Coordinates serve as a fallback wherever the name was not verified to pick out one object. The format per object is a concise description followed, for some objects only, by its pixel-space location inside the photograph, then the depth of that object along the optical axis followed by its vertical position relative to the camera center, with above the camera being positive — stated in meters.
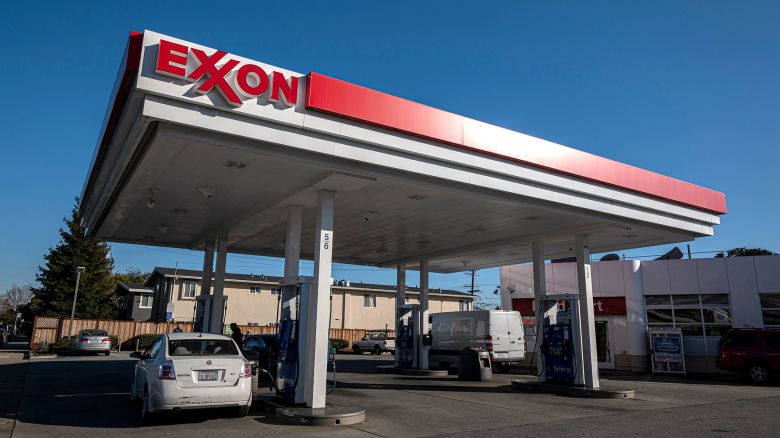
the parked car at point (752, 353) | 17.19 -0.31
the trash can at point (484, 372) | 17.22 -1.09
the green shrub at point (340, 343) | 37.94 -0.53
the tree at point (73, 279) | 39.75 +3.92
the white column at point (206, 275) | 15.70 +1.80
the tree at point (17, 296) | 96.50 +6.08
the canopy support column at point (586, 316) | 13.52 +0.62
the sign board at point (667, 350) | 20.20 -0.32
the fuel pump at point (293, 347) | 9.67 -0.23
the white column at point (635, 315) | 21.69 +1.05
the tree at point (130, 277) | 62.56 +6.46
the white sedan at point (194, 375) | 8.15 -0.67
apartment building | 38.69 +2.75
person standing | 14.81 +0.02
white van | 19.22 +0.09
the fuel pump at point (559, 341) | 13.95 -0.03
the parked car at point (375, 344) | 36.28 -0.51
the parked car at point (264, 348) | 14.33 -0.40
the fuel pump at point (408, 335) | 20.34 +0.07
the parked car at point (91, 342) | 27.06 -0.56
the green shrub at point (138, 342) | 32.92 -0.66
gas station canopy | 7.53 +2.99
